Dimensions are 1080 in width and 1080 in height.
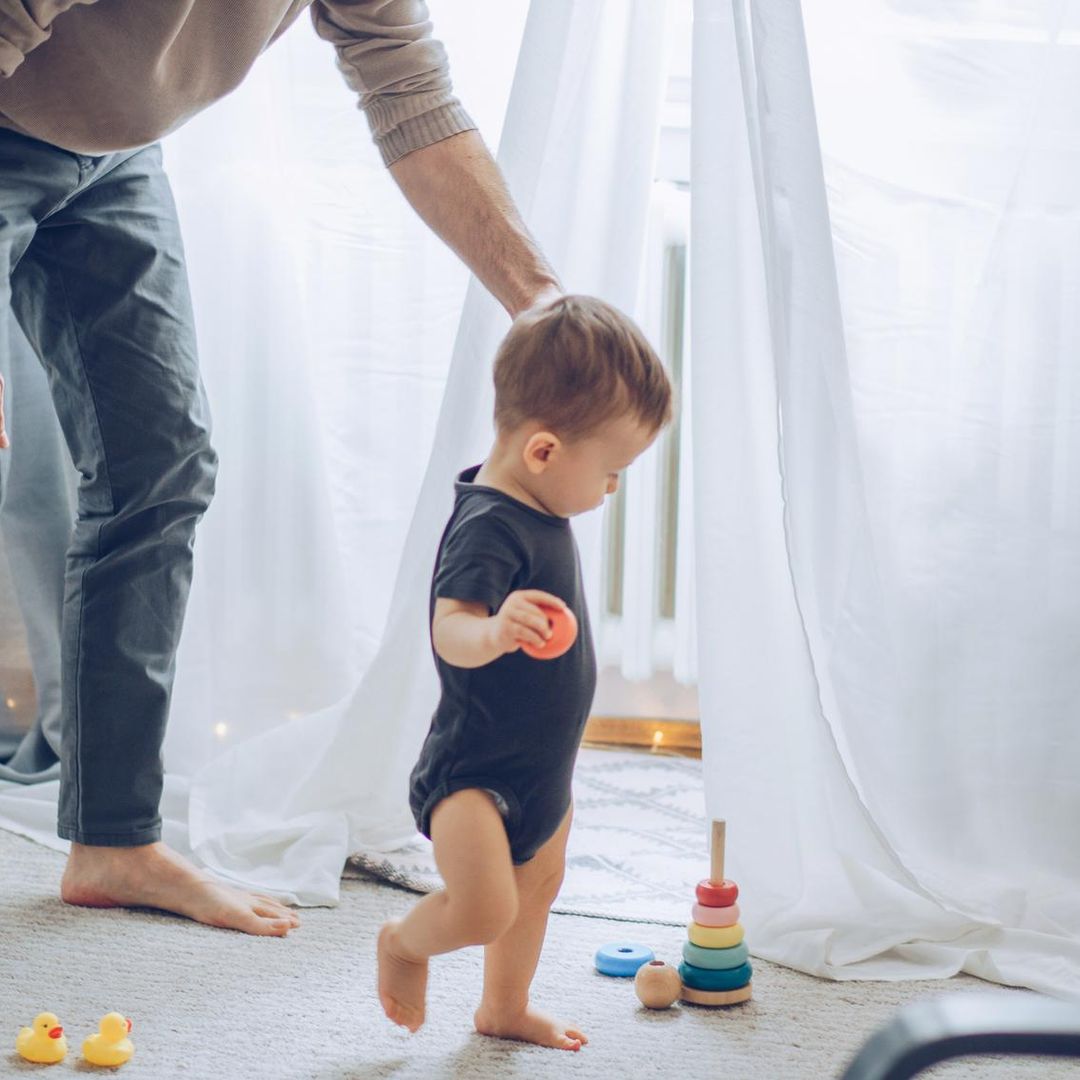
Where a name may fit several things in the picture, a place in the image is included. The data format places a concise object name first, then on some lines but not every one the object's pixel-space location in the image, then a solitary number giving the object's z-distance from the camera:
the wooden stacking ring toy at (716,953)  3.49
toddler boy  3.22
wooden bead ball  3.47
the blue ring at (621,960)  3.58
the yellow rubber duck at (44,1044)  3.32
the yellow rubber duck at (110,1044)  3.33
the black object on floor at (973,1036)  2.33
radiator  4.39
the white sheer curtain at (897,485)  3.62
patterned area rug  3.83
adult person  3.52
